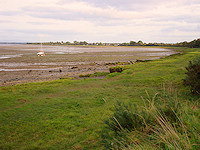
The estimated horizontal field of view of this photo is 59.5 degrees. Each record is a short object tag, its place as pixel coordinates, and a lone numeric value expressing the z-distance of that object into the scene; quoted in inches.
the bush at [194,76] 371.4
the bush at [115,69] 926.4
